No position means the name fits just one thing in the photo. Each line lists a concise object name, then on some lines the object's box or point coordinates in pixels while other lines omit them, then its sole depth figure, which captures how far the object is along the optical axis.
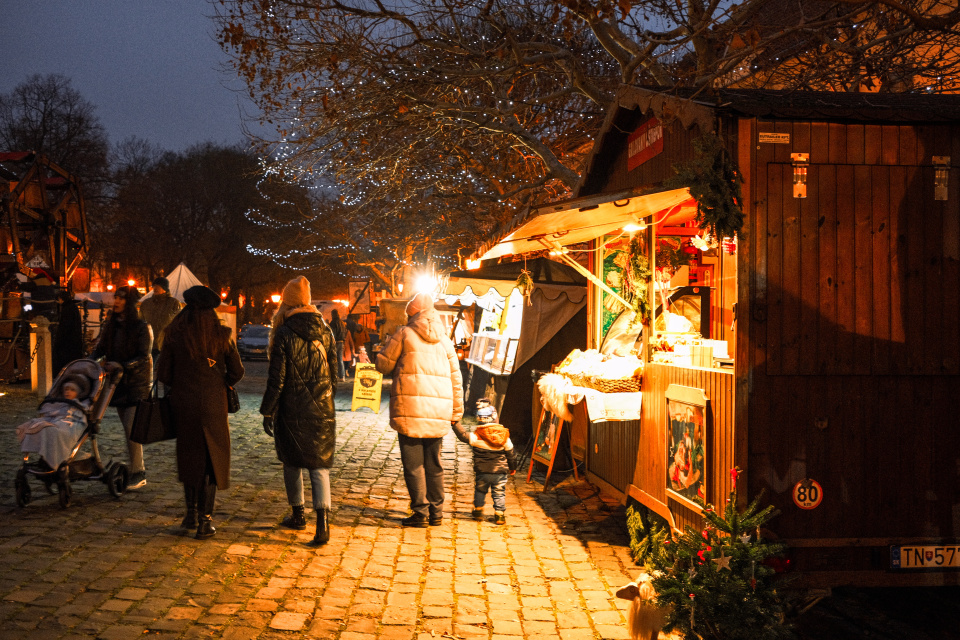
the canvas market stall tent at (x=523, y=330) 11.34
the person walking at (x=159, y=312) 11.49
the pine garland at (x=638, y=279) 6.91
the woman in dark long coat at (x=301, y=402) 6.43
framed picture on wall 5.34
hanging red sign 6.70
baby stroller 7.02
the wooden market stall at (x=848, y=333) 4.85
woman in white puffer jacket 7.08
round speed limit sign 4.88
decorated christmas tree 4.09
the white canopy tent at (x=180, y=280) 19.97
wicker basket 6.72
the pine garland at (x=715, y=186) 4.72
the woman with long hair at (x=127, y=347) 7.90
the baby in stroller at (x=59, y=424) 6.87
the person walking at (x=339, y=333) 20.73
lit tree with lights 10.84
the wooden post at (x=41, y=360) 16.45
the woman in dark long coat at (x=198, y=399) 6.49
